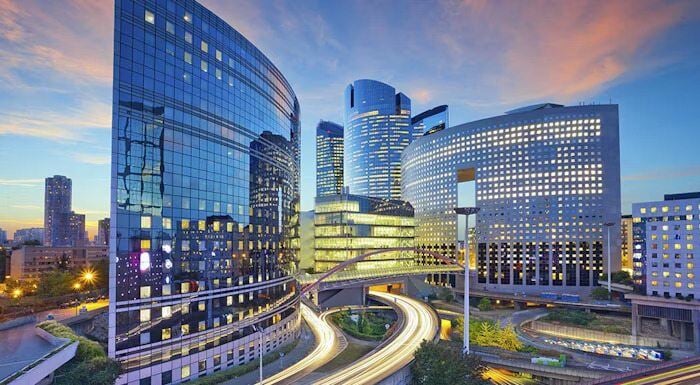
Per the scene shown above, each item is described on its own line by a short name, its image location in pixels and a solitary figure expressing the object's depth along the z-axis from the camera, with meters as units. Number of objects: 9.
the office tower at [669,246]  81.56
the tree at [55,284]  63.94
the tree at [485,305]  109.00
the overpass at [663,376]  49.78
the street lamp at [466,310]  56.86
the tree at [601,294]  109.62
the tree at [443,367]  44.78
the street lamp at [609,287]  109.69
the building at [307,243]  121.94
